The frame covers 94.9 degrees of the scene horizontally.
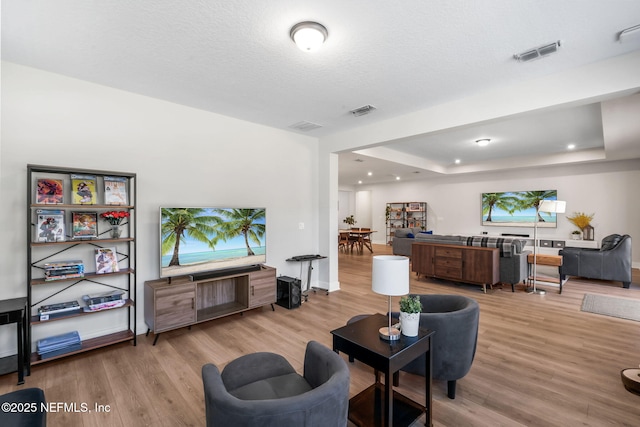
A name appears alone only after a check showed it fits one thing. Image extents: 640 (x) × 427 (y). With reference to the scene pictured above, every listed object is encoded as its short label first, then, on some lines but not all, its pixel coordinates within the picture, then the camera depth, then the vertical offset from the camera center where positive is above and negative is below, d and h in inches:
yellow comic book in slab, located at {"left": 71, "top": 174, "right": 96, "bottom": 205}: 111.7 +9.9
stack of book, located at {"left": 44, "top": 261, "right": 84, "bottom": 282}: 105.7 -20.3
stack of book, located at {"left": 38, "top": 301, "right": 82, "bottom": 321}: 106.3 -35.2
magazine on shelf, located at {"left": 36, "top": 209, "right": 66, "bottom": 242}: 105.0 -4.0
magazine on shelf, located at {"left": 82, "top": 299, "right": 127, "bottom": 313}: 113.7 -36.0
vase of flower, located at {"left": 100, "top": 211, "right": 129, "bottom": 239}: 118.4 -1.3
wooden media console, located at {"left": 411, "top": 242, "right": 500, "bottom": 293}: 197.6 -35.2
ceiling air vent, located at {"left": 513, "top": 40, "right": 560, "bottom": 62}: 94.5 +54.1
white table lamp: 71.1 -15.4
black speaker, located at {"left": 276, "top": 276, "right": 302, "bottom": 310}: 167.3 -45.4
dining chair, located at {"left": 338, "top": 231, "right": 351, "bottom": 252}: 393.7 -33.3
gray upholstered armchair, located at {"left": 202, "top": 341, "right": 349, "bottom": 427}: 44.5 -31.5
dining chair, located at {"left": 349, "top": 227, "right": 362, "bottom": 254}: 391.4 -32.9
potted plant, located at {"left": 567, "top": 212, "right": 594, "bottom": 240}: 288.5 -9.1
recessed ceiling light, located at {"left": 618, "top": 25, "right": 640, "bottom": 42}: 85.4 +53.7
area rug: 155.8 -52.9
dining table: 387.7 -31.6
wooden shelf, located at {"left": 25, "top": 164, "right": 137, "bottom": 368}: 104.1 -17.8
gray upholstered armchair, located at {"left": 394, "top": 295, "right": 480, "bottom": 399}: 84.7 -37.8
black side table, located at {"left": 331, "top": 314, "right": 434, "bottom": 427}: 65.9 -34.6
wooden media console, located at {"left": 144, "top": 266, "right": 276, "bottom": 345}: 123.4 -40.2
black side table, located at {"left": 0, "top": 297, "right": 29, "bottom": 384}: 91.5 -36.1
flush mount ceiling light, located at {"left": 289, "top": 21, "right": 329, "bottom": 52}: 84.1 +52.7
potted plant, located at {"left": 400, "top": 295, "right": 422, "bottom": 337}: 74.2 -26.2
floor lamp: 198.7 +4.1
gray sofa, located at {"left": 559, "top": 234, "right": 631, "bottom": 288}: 208.5 -34.9
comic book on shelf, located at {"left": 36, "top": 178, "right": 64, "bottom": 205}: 105.6 +8.7
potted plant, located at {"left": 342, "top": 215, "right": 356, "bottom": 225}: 467.0 -10.6
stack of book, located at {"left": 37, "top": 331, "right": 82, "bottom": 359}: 104.3 -47.2
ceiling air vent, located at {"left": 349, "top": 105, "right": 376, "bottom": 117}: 149.1 +54.4
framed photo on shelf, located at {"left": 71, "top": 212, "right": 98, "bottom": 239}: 111.9 -3.9
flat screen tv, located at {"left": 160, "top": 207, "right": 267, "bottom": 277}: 131.6 -12.1
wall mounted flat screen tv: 314.8 +5.9
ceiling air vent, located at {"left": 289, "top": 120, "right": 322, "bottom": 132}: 175.6 +54.6
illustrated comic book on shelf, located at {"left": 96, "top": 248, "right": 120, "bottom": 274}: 117.3 -18.8
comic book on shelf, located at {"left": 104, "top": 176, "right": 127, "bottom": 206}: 118.0 +9.9
